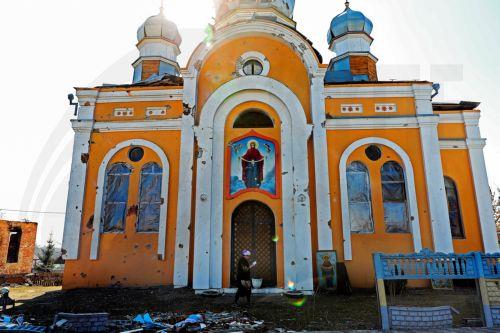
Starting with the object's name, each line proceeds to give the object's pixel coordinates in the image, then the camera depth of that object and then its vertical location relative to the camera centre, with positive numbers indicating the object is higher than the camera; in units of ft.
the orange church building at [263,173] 34.53 +8.42
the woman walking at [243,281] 26.94 -1.77
